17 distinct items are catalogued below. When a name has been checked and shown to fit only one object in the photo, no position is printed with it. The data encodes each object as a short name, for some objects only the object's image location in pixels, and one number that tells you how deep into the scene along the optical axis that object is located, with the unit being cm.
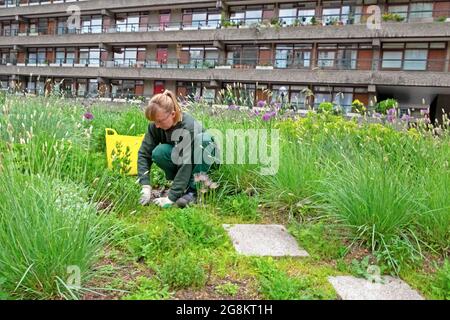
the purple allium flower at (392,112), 500
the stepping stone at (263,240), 265
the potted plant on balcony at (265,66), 2716
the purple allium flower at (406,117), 482
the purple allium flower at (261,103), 549
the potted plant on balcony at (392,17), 2336
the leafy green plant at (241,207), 347
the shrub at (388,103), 1196
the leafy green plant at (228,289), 205
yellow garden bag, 366
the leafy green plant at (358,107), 554
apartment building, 2416
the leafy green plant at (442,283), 212
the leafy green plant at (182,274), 205
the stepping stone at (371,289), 207
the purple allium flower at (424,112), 448
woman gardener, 346
